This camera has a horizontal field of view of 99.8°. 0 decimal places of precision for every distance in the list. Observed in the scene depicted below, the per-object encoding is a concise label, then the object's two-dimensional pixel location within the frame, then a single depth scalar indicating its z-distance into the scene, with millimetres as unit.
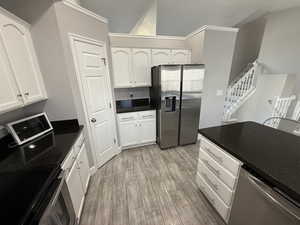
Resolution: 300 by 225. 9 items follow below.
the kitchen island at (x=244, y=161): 852
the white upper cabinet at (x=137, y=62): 2707
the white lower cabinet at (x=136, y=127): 2734
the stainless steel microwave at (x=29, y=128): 1356
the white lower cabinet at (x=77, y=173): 1284
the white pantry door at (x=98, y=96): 1893
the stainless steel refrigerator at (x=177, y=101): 2471
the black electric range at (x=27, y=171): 700
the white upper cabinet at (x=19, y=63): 1155
